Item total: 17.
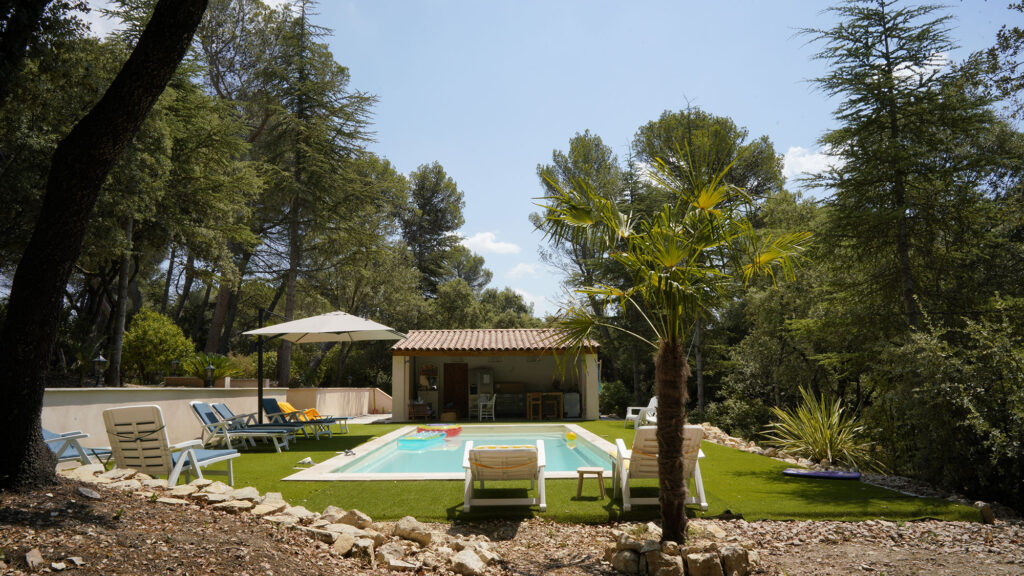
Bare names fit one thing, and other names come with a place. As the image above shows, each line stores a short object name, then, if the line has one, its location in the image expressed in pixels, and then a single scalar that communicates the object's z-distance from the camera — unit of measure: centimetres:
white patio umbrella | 1116
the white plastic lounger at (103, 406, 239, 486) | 574
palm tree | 436
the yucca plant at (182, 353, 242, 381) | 1438
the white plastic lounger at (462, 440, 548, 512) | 587
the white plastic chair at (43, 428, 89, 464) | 580
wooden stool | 635
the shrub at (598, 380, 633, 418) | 2202
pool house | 1730
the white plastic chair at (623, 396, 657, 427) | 1345
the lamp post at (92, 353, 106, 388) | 1143
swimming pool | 745
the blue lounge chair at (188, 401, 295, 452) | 941
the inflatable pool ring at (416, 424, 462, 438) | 1391
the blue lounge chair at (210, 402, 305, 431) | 1047
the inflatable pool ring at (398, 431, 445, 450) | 1232
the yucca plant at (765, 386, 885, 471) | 908
